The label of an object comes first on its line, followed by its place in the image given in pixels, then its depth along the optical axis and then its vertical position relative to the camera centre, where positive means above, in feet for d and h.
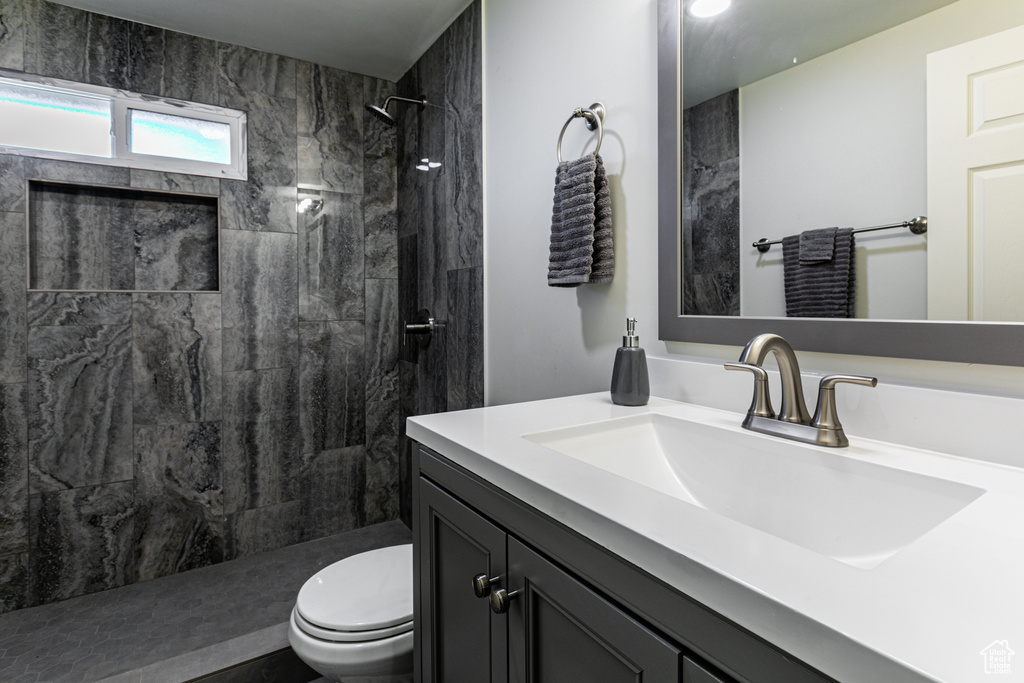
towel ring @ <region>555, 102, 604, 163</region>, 4.14 +1.74
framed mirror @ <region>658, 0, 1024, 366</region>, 2.26 +0.86
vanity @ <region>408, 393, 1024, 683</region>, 1.14 -0.69
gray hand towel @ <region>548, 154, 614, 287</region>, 3.93 +0.81
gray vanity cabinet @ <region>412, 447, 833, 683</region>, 1.40 -1.00
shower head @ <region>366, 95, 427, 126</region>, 6.57 +2.84
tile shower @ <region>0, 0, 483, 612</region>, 6.26 +0.26
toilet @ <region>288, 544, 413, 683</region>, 4.07 -2.44
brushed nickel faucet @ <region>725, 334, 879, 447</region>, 2.48 -0.41
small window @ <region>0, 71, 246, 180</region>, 6.13 +2.64
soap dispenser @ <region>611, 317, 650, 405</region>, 3.46 -0.34
